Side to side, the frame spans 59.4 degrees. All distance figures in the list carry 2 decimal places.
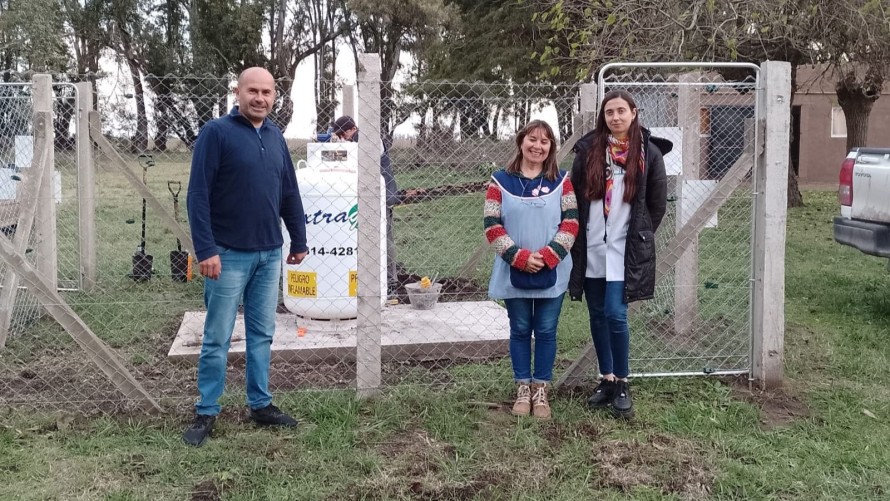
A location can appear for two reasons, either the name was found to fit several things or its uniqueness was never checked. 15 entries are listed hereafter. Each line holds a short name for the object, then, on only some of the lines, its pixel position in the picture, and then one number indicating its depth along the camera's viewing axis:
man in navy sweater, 3.80
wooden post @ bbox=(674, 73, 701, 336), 5.95
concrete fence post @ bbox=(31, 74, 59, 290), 6.55
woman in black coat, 4.15
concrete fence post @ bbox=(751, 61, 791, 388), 4.68
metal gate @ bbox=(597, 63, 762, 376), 4.77
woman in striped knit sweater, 4.18
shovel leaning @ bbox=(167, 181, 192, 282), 8.45
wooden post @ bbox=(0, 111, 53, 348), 5.01
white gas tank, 5.75
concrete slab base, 5.53
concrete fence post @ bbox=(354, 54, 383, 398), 4.40
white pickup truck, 6.46
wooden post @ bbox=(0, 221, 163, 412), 4.08
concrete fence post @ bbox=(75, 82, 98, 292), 8.02
